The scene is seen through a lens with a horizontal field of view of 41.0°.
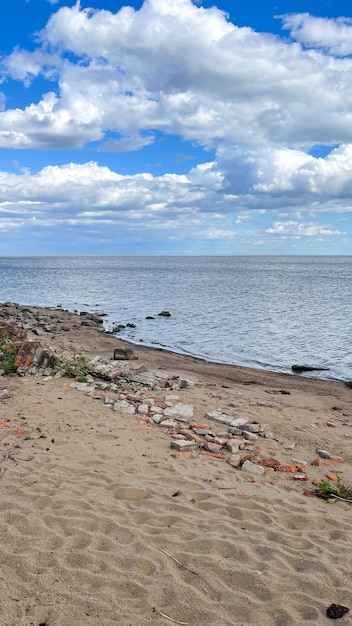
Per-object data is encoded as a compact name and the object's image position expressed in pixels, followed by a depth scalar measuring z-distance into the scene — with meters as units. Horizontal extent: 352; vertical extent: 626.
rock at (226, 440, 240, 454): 8.12
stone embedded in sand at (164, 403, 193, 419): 9.97
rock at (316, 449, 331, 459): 8.34
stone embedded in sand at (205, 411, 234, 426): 9.74
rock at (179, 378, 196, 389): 13.01
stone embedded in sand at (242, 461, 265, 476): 7.31
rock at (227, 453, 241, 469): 7.54
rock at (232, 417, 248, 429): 9.50
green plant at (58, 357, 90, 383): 11.92
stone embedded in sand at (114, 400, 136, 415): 9.80
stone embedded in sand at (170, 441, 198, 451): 7.93
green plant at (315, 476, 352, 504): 6.58
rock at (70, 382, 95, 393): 11.07
